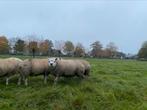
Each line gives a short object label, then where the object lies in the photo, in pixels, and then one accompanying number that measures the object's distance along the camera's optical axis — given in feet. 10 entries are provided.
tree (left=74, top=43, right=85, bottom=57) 128.19
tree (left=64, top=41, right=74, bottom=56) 127.89
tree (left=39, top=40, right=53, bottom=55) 111.96
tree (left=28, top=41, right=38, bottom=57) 108.19
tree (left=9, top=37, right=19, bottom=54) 114.35
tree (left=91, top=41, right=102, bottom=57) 147.73
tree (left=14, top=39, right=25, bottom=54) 113.70
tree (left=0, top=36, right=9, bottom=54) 103.13
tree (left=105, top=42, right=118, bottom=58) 156.94
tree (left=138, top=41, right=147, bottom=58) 147.17
